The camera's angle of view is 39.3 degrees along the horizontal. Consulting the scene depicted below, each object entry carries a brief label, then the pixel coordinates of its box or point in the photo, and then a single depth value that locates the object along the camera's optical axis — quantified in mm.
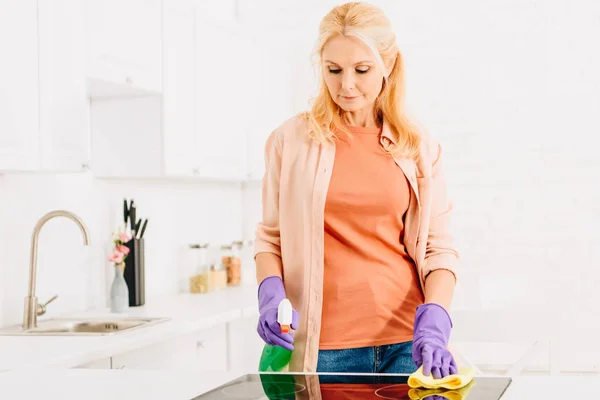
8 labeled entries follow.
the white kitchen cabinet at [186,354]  2626
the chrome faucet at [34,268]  2648
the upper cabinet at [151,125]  3162
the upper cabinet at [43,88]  2316
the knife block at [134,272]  3252
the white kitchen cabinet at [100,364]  2335
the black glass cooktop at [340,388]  1189
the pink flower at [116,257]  3088
